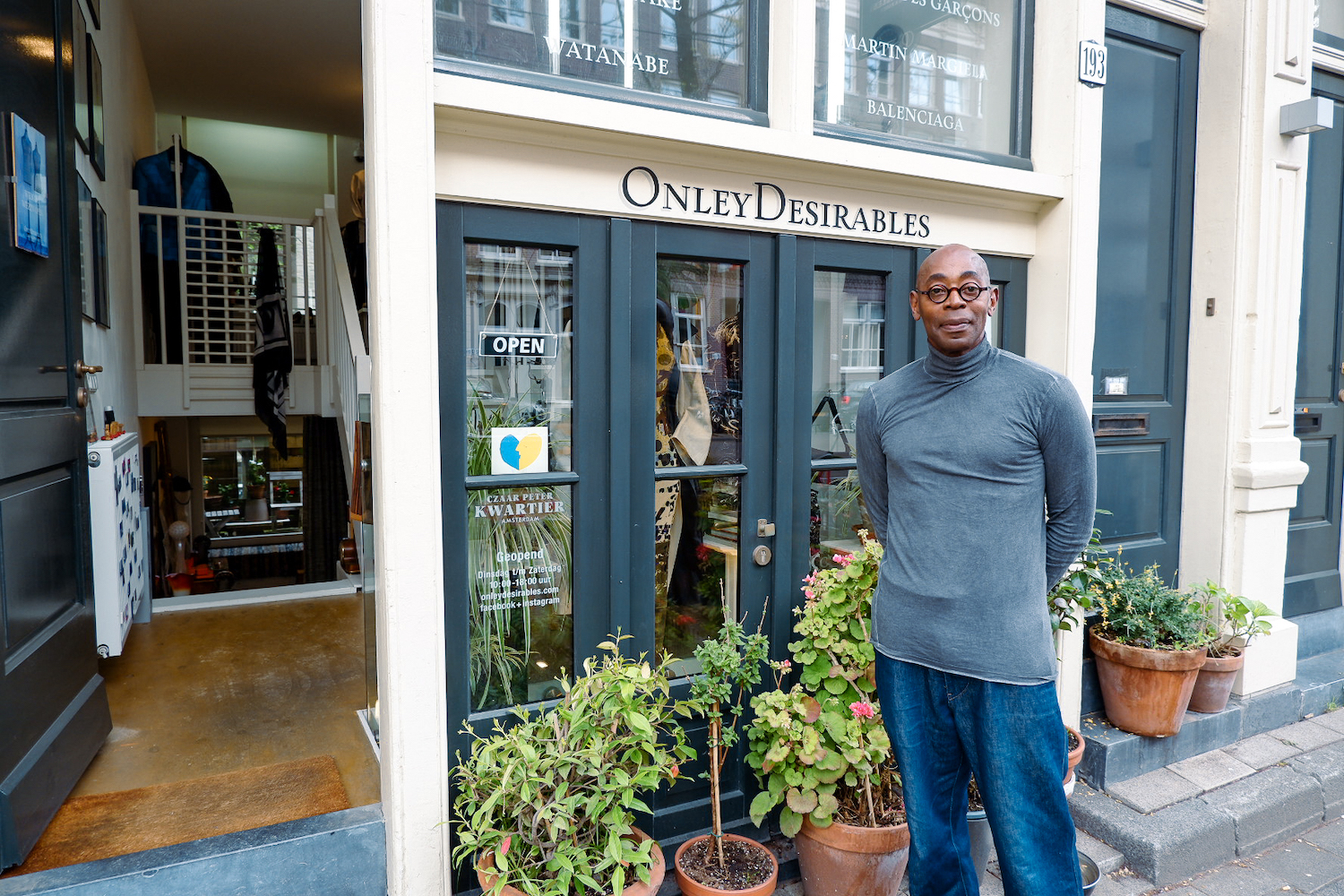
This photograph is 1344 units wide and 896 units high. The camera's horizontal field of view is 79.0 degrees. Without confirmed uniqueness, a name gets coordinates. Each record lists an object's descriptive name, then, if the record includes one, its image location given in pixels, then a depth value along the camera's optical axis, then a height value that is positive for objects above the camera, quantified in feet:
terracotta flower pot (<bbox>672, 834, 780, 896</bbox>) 7.72 -4.71
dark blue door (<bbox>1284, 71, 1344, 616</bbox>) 14.23 +0.22
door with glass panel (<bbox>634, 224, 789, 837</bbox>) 9.11 -0.73
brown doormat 7.54 -4.19
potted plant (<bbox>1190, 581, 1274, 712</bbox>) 11.61 -3.58
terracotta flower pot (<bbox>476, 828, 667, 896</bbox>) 6.62 -4.16
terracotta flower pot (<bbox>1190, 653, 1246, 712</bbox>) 11.57 -4.06
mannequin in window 9.19 -0.68
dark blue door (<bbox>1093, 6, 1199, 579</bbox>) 12.03 +1.81
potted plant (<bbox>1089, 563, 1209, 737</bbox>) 10.82 -3.34
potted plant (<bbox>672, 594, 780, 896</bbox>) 7.98 -4.56
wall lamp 11.66 +4.12
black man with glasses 6.38 -1.23
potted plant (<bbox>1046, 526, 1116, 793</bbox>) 9.51 -2.36
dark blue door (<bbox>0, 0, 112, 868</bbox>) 7.46 -0.92
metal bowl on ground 8.55 -5.18
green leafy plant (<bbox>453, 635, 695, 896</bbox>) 6.68 -3.38
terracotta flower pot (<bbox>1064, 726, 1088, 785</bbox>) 9.26 -4.09
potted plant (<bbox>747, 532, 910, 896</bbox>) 8.27 -3.64
